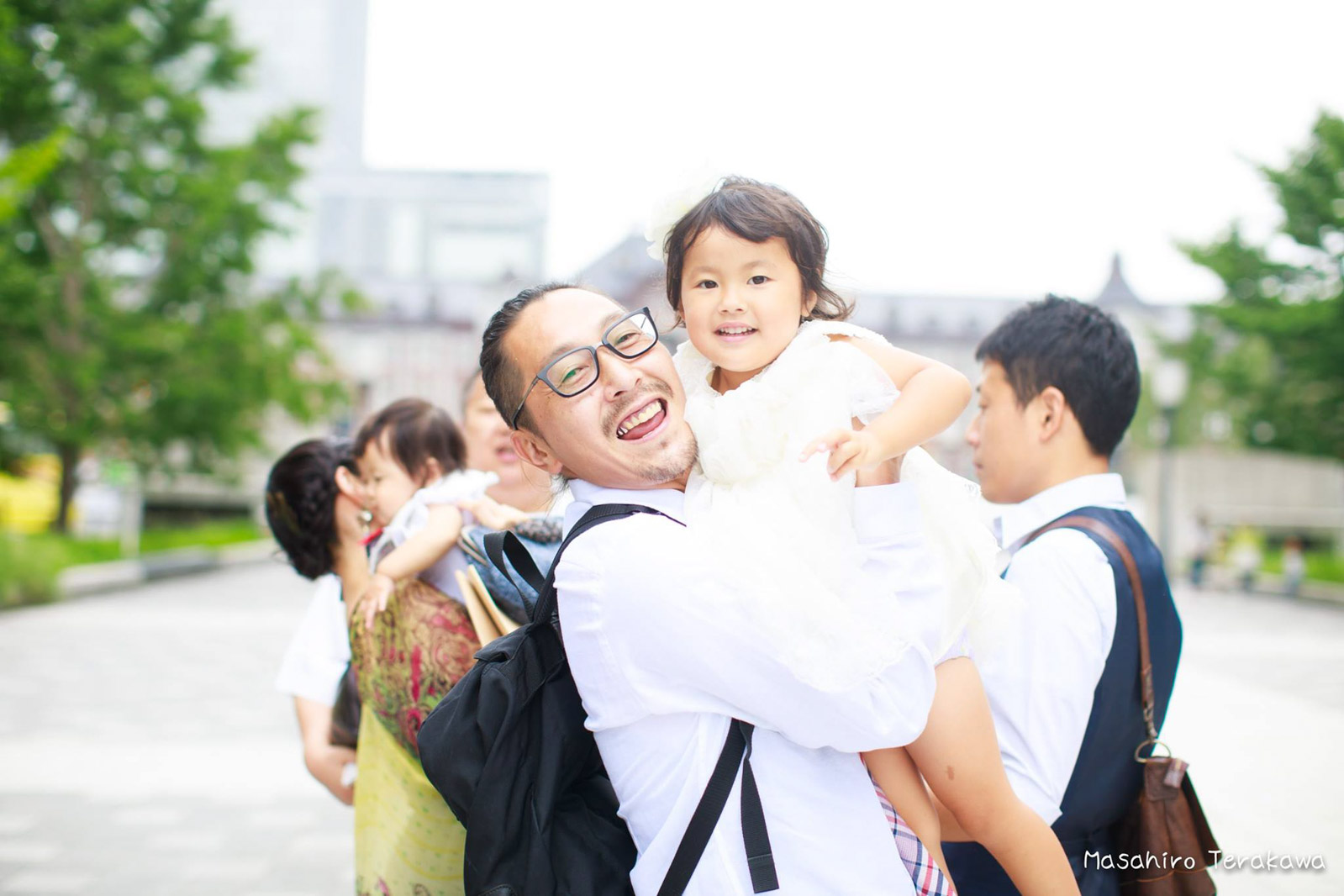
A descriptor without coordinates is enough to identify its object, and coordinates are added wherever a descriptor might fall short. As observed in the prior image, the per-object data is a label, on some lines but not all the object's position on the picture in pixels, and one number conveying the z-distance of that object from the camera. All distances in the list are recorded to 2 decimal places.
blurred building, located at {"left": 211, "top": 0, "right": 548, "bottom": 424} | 64.81
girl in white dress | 1.68
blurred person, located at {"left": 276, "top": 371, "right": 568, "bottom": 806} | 3.08
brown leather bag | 2.29
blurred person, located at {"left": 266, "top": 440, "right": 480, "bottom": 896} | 2.09
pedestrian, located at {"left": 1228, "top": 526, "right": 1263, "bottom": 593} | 22.66
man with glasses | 1.61
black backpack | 1.64
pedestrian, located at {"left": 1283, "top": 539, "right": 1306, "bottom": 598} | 20.66
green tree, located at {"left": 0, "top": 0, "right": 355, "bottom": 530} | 18.95
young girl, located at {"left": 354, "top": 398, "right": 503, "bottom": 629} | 2.62
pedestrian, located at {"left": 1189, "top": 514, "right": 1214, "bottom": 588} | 22.80
